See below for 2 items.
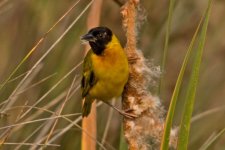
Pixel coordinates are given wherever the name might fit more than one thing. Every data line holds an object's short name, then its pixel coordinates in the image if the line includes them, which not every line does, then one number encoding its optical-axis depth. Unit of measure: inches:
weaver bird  227.1
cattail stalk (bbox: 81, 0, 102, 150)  197.6
